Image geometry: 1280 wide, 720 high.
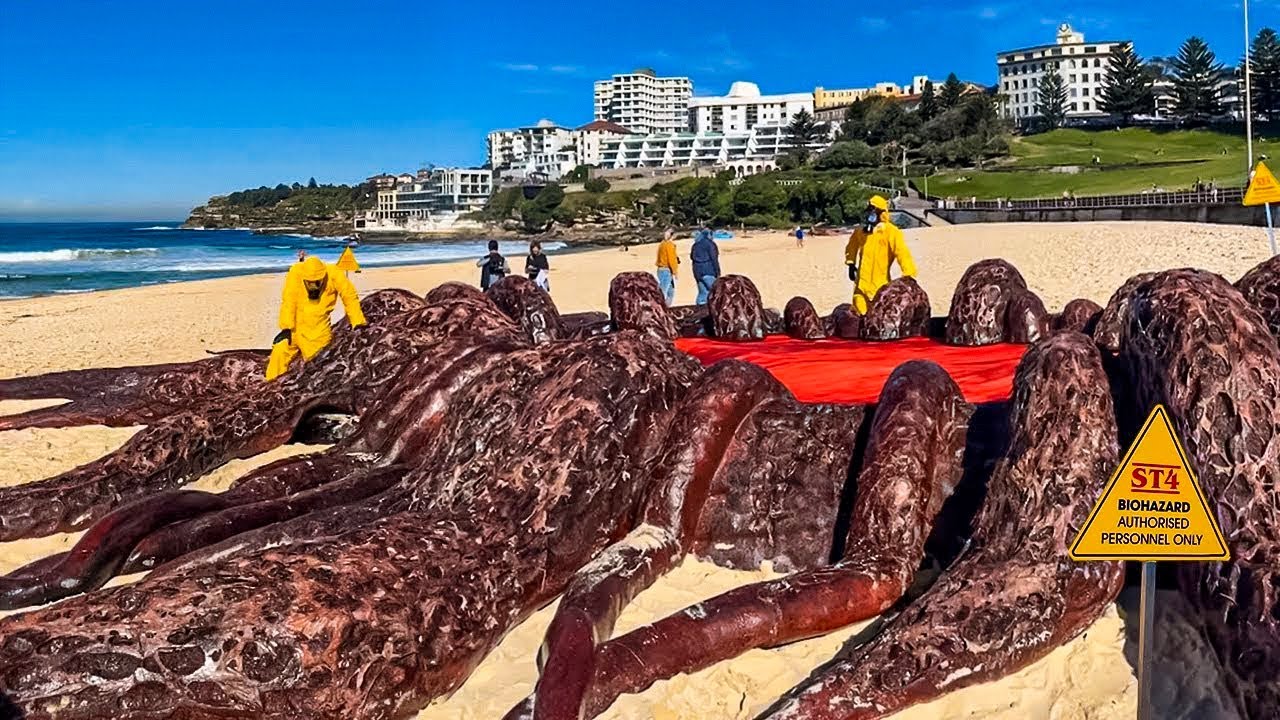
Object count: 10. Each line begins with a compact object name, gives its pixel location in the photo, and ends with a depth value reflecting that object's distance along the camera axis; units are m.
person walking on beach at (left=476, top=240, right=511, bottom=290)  15.45
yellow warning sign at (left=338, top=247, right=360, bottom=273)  13.34
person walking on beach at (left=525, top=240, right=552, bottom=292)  17.39
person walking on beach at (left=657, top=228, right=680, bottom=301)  18.42
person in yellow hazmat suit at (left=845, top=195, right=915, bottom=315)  10.35
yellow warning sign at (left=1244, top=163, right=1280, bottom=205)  12.59
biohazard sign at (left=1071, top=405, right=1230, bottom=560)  3.54
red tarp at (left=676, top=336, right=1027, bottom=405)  6.69
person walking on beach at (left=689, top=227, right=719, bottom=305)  17.09
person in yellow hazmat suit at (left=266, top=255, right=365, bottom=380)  8.60
